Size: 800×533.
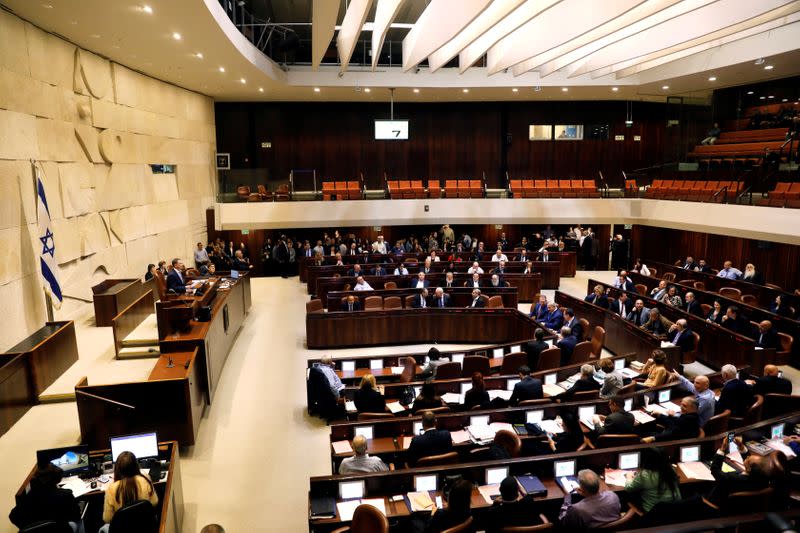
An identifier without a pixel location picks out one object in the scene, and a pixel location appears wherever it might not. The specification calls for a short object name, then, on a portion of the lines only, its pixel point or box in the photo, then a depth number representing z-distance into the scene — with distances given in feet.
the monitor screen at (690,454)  16.83
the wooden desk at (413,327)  35.17
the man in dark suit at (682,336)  29.84
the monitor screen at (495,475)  15.70
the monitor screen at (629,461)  16.42
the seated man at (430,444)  16.87
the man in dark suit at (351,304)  36.40
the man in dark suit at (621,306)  34.83
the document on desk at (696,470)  16.11
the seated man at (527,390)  21.07
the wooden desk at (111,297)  34.81
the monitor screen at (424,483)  15.42
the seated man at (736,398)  20.59
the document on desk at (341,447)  17.92
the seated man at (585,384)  21.74
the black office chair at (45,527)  12.41
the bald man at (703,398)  19.60
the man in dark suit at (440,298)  37.88
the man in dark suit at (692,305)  34.32
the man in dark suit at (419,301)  38.14
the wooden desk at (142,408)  20.29
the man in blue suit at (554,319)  33.78
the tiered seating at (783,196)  42.75
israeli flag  29.86
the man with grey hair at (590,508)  13.29
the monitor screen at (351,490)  15.30
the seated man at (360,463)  15.81
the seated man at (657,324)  31.71
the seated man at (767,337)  29.60
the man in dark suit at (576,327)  30.48
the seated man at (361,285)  41.94
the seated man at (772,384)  21.39
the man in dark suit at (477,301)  37.68
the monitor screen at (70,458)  16.08
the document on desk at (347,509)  14.50
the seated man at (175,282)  34.78
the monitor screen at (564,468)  16.06
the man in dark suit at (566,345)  27.58
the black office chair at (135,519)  12.78
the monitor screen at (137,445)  16.65
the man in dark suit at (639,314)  33.42
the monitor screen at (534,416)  19.37
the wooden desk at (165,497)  14.44
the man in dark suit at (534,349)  26.81
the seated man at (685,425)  17.87
